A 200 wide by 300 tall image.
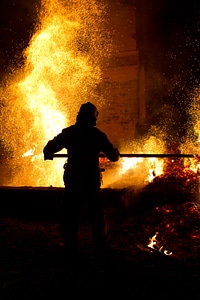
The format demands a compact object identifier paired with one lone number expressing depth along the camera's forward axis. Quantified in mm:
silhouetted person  4543
